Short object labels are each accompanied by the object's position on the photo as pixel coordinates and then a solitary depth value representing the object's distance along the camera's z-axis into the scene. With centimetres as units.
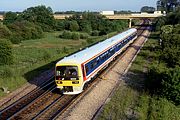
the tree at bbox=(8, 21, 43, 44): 7619
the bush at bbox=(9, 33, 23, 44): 6688
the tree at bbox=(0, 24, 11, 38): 6725
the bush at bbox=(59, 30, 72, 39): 7888
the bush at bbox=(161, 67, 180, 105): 1969
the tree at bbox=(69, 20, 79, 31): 9994
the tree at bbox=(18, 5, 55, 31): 10075
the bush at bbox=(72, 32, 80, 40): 7736
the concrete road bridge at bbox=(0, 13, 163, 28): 10944
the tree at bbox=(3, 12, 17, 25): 10229
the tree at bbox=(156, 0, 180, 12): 16980
